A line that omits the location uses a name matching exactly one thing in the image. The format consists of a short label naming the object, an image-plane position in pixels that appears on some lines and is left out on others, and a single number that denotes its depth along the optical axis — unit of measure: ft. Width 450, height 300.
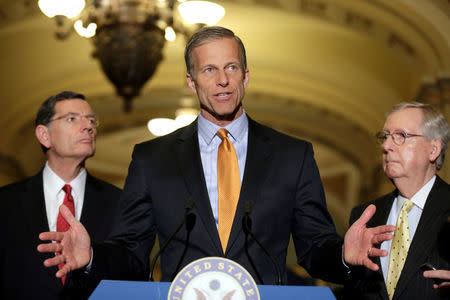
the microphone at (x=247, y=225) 7.84
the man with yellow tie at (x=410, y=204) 10.78
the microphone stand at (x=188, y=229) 8.82
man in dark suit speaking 8.79
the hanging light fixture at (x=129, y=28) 26.13
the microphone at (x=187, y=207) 7.91
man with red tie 12.28
